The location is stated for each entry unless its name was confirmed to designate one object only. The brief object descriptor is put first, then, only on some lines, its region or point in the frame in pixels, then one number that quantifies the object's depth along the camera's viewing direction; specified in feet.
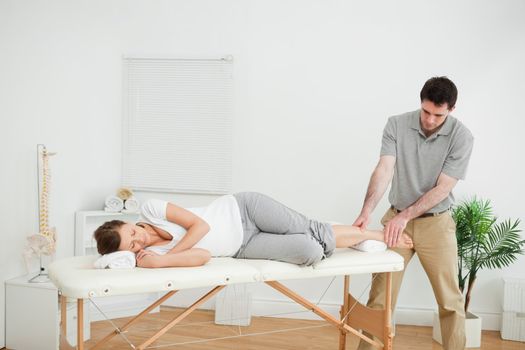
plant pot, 10.67
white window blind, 12.28
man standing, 8.77
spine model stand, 9.88
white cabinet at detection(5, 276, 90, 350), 9.57
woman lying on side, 7.60
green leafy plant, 10.77
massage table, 6.75
